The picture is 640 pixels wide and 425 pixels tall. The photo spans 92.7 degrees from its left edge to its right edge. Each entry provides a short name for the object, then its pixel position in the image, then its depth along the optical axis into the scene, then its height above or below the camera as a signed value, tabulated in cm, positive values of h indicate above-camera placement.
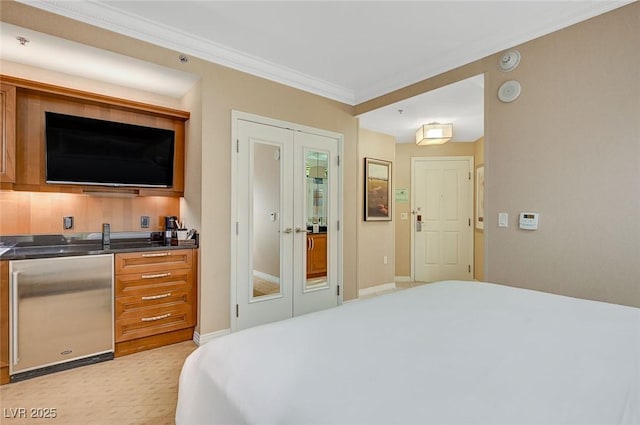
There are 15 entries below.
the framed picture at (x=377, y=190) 470 +33
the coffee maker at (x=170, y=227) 311 -18
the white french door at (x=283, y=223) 308 -14
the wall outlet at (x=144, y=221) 316 -12
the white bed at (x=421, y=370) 66 -43
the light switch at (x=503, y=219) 254 -7
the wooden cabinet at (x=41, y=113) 245 +84
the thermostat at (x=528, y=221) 237 -8
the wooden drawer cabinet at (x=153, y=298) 253 -78
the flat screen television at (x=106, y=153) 254 +52
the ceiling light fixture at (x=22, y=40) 221 +124
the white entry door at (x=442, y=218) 530 -13
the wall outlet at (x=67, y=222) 276 -12
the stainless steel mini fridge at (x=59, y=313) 212 -77
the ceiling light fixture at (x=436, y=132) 425 +110
